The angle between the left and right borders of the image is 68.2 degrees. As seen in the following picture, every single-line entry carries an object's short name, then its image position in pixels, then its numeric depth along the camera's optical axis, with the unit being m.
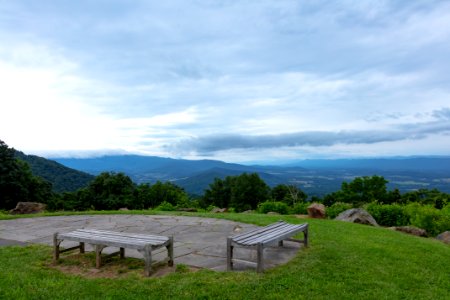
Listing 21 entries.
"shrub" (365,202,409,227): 11.27
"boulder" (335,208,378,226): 10.04
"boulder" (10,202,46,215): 12.80
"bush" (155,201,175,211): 14.93
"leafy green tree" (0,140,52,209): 28.48
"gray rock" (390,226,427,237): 8.79
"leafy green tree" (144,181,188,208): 38.36
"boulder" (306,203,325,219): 11.02
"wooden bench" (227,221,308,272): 4.63
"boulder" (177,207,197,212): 13.92
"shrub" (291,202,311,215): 13.74
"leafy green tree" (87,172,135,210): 32.69
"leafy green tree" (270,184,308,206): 44.66
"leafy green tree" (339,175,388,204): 26.43
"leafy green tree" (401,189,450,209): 19.66
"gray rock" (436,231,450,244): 7.87
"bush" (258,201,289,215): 13.76
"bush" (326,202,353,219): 12.23
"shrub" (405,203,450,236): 9.37
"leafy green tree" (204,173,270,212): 46.50
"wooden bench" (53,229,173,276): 4.67
